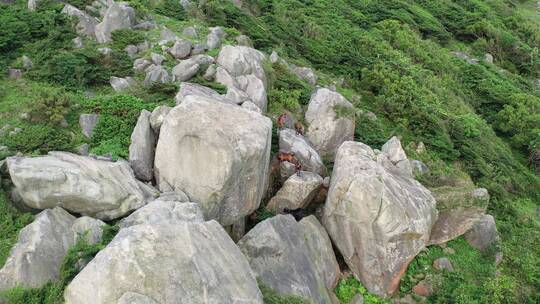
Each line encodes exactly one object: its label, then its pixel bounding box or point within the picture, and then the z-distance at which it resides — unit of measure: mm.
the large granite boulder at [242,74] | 15484
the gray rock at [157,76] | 15289
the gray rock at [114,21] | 17688
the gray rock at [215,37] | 18341
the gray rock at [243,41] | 20000
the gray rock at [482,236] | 14773
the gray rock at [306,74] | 20094
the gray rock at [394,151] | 14909
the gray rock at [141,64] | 16141
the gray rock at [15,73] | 14920
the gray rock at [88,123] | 12469
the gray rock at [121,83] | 14919
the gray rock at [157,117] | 12336
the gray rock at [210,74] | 15938
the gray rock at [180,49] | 17250
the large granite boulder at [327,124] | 15930
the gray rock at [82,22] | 17672
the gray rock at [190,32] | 19422
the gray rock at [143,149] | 11461
